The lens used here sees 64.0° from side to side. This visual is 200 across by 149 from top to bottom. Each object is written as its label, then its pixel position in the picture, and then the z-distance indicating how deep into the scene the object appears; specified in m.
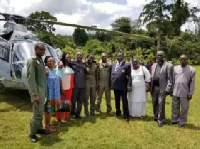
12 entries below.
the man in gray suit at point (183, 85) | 4.02
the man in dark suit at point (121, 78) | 4.36
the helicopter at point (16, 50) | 5.09
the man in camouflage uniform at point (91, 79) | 4.47
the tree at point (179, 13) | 23.08
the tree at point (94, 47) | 28.99
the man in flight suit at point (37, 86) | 3.10
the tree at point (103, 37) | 42.61
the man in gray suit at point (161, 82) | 4.11
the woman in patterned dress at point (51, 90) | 3.59
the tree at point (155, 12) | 21.53
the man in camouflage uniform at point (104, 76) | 4.61
